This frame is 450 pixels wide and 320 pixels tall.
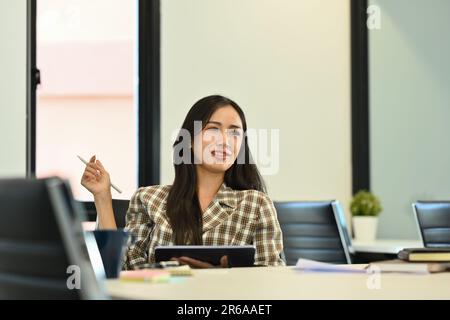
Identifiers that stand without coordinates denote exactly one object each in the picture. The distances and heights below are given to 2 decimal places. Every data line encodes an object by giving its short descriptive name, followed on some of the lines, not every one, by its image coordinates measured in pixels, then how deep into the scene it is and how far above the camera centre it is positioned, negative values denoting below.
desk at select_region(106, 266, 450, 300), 2.11 -0.23
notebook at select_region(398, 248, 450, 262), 3.03 -0.21
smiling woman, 3.79 -0.07
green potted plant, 6.91 -0.24
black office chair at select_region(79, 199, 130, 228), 4.01 -0.12
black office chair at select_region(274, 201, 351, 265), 4.98 -0.24
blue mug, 2.47 -0.15
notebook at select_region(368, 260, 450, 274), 2.90 -0.23
